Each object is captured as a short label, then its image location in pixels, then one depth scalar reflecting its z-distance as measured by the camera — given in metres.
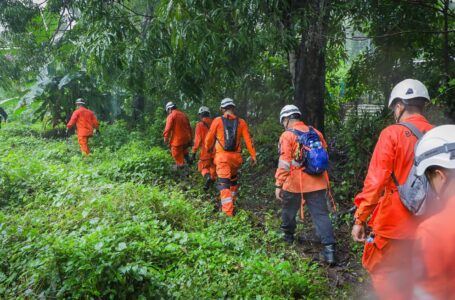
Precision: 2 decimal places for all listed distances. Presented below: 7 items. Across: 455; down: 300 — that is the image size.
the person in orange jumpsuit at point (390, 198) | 3.04
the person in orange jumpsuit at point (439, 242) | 1.58
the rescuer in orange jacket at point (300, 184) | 4.83
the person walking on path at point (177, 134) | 9.28
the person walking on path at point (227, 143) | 6.52
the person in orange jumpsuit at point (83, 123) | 11.06
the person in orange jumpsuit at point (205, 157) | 7.95
